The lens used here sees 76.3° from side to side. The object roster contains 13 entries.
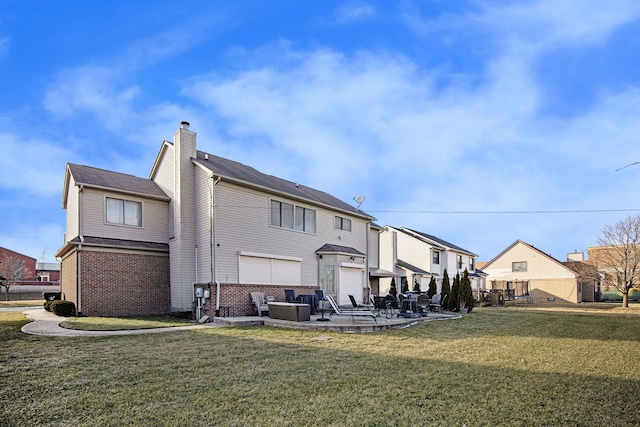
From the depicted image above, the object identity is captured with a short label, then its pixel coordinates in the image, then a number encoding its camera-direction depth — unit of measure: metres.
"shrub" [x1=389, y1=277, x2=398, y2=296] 27.62
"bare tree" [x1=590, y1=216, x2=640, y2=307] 30.42
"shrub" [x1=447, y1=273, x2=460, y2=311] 22.19
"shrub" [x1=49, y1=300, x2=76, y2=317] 16.11
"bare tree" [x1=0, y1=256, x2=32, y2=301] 43.98
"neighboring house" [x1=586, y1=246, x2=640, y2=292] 31.05
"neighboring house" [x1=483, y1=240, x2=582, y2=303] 42.41
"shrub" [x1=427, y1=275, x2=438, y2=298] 24.12
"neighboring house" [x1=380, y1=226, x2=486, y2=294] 34.75
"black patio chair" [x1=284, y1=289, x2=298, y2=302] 17.08
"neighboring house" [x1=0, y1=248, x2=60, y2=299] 41.38
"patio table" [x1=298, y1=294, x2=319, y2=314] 16.51
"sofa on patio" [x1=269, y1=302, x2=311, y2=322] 13.81
